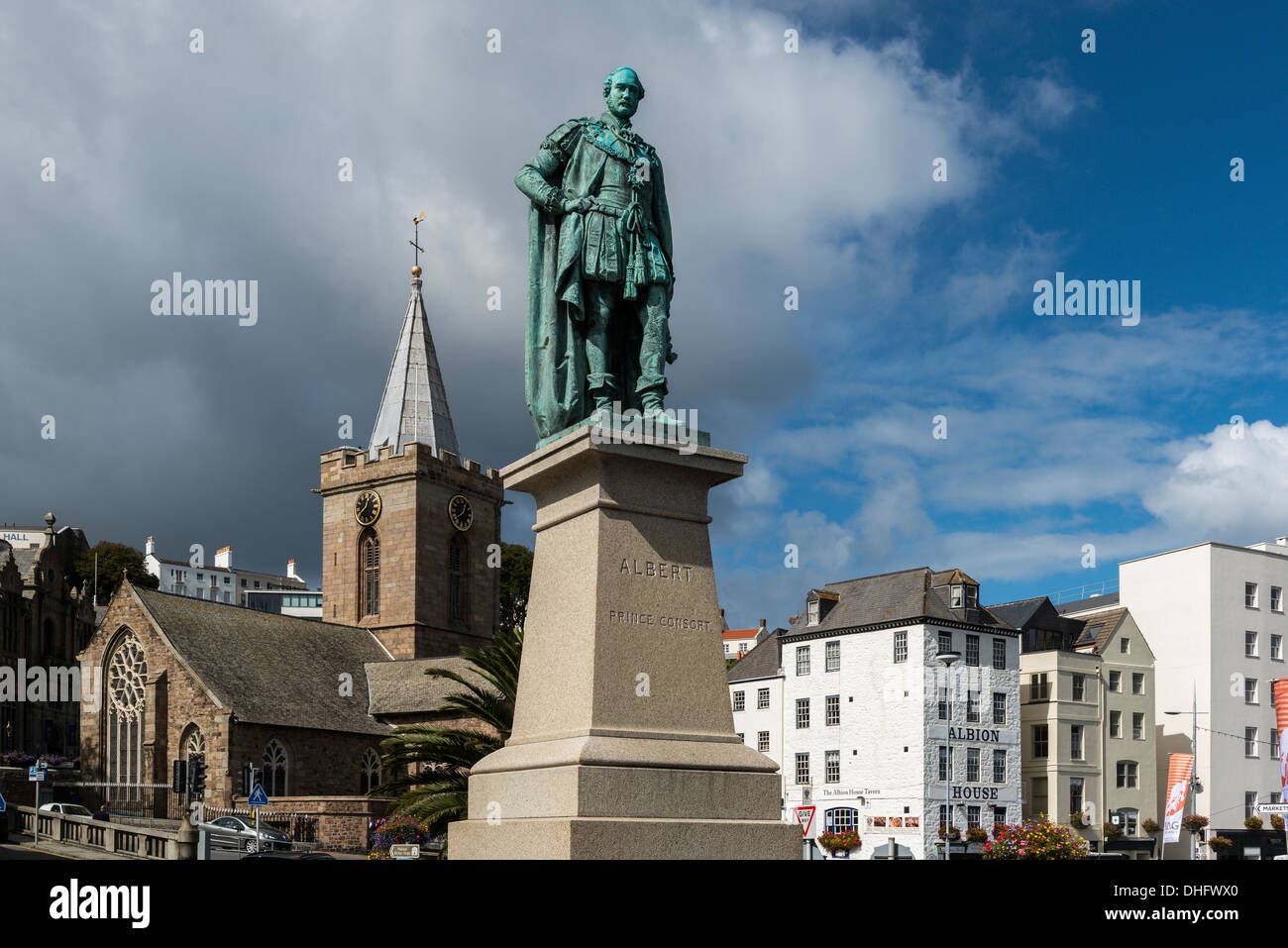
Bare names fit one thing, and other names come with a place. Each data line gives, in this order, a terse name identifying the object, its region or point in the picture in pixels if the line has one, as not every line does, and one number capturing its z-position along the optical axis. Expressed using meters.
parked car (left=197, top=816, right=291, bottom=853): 45.59
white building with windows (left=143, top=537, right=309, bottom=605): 182.50
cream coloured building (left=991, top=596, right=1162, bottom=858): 61.50
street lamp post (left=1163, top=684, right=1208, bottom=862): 62.72
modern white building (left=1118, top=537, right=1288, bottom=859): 64.38
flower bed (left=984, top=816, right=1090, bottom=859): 25.86
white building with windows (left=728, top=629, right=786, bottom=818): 63.91
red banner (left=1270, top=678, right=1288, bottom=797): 34.12
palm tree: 26.53
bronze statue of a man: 10.91
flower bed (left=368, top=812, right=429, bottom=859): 37.28
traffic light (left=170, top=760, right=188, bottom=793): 35.94
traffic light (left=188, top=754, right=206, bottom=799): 35.41
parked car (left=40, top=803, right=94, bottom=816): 48.56
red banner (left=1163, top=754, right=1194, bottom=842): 41.41
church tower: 83.19
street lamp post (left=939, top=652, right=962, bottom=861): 39.97
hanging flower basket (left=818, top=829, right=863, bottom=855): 56.44
